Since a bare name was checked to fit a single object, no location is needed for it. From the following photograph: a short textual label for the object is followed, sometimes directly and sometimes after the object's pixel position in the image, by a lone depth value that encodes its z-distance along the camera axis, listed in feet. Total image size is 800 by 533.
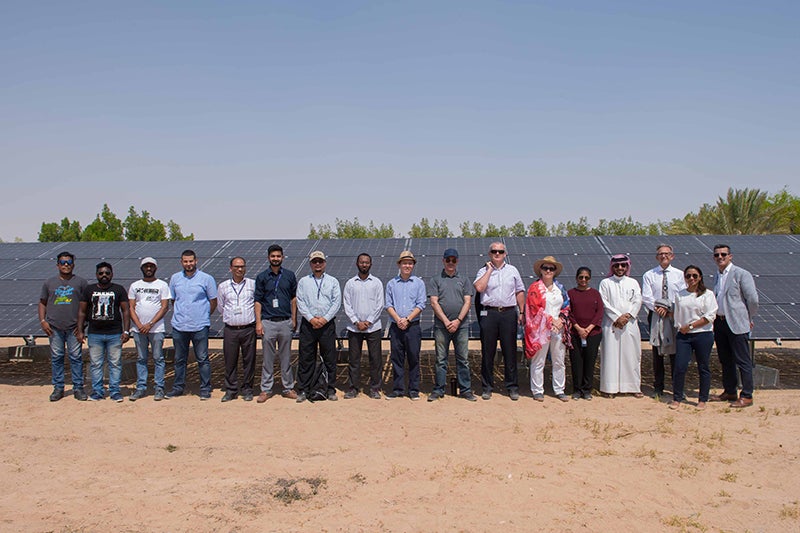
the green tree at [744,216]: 82.07
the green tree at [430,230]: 142.82
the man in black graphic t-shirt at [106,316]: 25.77
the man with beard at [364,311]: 26.09
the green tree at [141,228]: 120.78
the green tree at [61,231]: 117.29
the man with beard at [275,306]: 25.80
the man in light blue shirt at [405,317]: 25.93
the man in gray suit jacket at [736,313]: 24.70
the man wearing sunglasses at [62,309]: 25.76
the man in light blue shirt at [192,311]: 26.07
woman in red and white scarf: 25.95
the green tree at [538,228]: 137.49
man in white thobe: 26.22
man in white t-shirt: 26.09
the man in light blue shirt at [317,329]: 25.67
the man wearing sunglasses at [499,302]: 25.84
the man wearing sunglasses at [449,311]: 25.59
